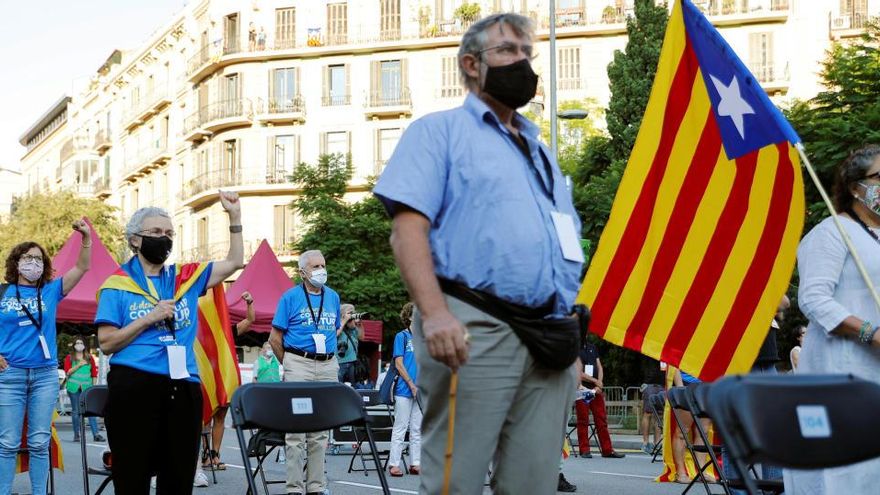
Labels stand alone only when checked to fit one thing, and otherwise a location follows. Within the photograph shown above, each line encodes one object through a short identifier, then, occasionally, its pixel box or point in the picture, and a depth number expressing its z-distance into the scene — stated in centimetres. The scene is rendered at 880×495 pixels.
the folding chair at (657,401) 1344
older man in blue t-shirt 1185
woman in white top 620
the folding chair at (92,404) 900
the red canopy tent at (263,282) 2775
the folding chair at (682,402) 1005
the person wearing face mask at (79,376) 2553
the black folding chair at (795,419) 435
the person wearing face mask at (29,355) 994
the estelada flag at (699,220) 751
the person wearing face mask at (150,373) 692
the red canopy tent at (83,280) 2198
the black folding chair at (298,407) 612
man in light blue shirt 438
